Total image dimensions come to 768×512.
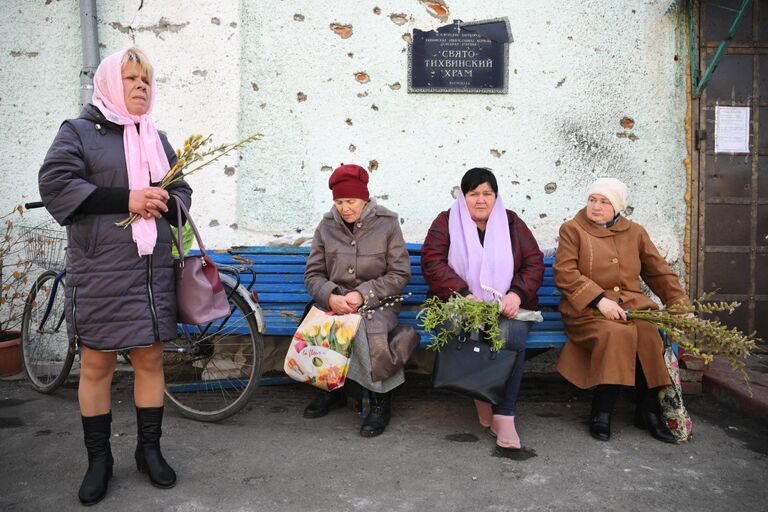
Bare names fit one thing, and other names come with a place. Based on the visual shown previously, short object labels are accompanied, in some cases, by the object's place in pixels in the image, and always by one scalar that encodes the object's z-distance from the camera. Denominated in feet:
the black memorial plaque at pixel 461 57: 14.20
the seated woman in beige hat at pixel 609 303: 10.43
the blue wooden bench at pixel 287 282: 12.76
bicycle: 10.82
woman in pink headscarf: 7.81
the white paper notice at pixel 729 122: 14.20
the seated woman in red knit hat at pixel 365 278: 10.43
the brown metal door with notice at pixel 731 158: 14.17
